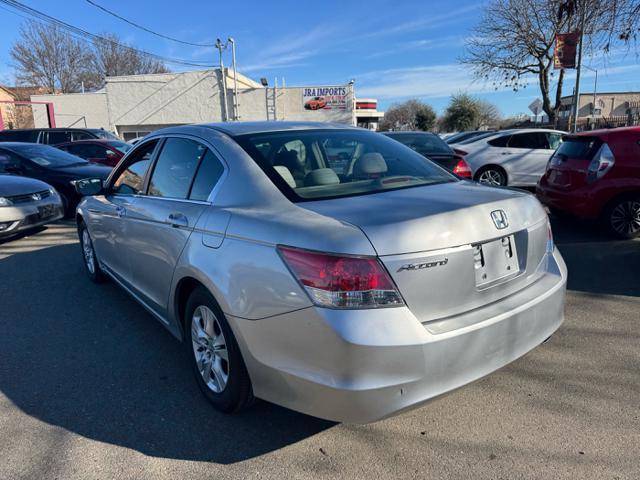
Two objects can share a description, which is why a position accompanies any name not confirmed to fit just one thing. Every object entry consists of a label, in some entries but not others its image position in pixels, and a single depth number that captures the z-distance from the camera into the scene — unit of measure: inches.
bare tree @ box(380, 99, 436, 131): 2119.8
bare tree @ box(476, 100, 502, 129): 1905.8
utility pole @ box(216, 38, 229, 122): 1346.2
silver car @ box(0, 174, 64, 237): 284.5
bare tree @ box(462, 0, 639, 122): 816.9
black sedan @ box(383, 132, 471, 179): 348.8
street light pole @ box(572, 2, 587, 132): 409.4
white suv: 424.8
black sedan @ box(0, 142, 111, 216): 370.6
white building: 1359.5
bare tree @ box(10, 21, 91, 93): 1884.8
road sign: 860.0
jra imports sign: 1360.7
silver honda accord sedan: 80.0
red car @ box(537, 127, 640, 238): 246.2
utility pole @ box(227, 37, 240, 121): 1332.4
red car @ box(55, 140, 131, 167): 506.9
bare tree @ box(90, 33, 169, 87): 2129.7
